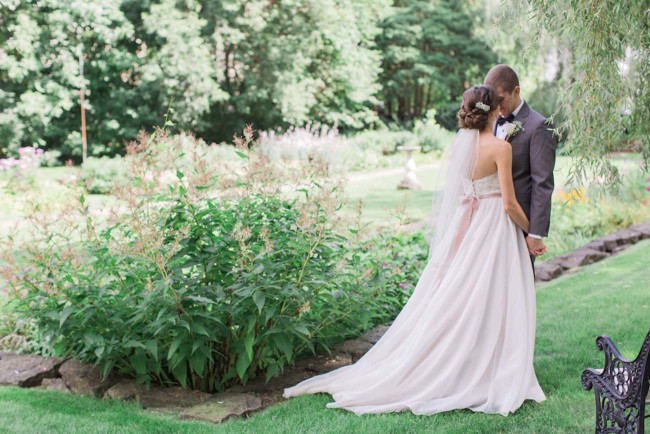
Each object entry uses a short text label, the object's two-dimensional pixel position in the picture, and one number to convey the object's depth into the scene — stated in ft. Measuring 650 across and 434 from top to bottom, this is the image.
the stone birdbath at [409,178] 52.13
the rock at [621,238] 29.17
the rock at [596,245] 28.37
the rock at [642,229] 31.09
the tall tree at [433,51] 104.73
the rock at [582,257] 26.12
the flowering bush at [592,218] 30.40
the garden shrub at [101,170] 50.55
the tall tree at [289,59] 78.07
